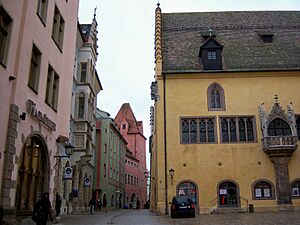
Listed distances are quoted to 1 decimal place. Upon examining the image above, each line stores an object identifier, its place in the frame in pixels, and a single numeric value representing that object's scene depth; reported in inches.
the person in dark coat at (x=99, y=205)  1328.9
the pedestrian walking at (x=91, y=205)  997.7
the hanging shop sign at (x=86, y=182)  950.1
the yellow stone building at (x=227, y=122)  878.8
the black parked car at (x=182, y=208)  731.0
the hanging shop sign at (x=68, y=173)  567.4
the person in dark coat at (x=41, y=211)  359.1
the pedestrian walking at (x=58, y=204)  630.8
